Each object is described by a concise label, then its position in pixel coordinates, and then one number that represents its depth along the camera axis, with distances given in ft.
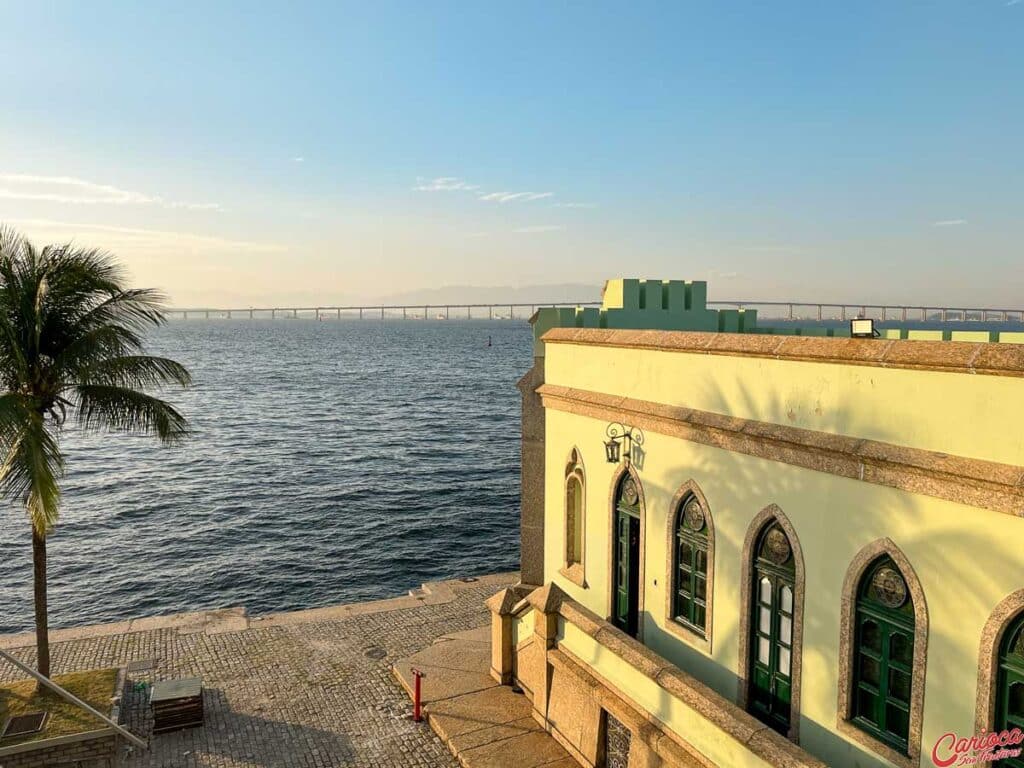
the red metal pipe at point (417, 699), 46.57
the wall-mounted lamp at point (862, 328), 32.07
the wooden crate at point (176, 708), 44.91
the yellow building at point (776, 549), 21.90
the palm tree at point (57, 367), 41.83
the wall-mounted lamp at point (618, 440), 37.78
